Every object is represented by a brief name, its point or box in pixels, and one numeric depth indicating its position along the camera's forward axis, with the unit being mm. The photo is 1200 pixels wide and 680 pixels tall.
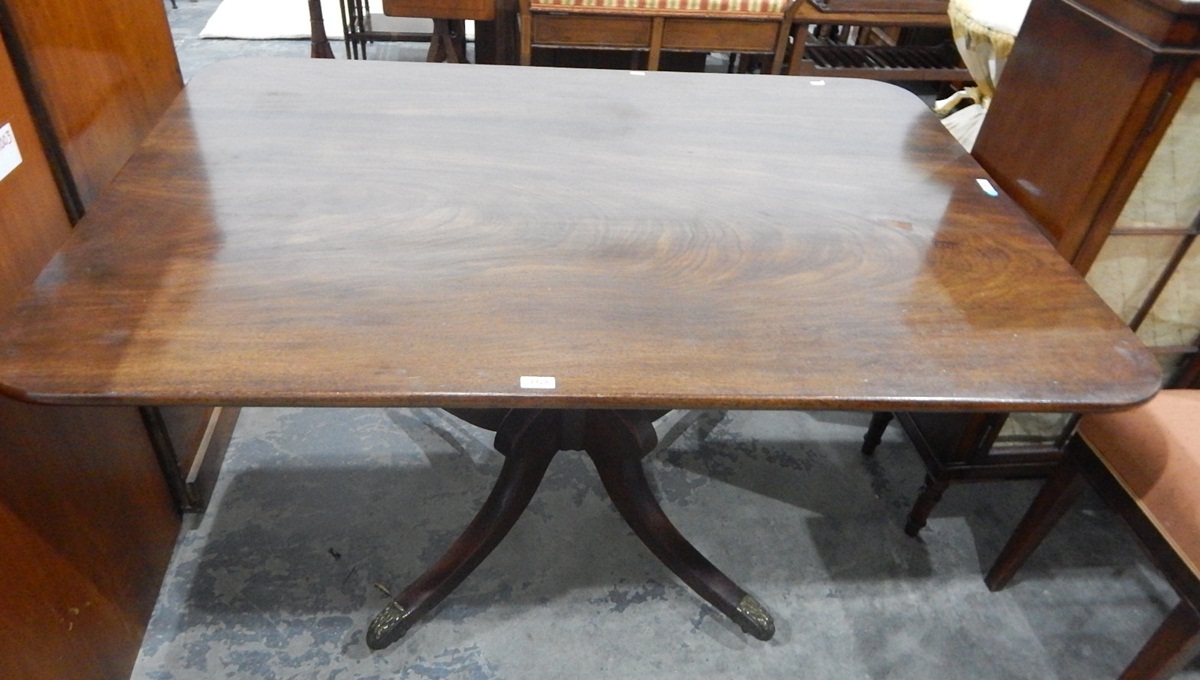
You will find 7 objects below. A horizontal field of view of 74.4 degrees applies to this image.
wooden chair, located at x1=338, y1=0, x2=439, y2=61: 3500
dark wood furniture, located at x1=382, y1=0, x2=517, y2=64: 2840
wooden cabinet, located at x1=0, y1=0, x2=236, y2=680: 1034
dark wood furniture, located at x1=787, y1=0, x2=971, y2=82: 2734
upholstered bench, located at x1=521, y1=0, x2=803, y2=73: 2650
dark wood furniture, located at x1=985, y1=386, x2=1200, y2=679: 1157
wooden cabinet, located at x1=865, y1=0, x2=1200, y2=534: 1068
